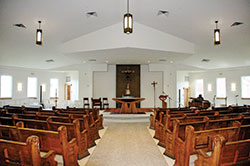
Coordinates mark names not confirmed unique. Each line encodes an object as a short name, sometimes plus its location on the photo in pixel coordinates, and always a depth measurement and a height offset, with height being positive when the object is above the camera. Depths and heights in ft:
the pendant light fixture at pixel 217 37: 15.21 +5.13
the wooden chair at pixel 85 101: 34.22 -2.49
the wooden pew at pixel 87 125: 11.28 -2.77
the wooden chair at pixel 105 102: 34.86 -2.70
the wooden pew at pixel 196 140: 7.97 -2.69
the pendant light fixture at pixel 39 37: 14.88 +5.00
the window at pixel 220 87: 39.29 +0.70
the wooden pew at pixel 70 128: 9.62 -2.34
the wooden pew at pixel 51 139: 7.52 -2.41
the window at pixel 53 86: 43.45 +1.23
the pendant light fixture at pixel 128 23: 11.98 +5.13
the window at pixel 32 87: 38.59 +0.86
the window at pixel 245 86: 35.17 +0.85
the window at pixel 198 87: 44.26 +0.94
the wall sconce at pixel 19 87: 35.96 +0.80
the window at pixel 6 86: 33.53 +0.95
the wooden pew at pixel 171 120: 11.55 -2.22
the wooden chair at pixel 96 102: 32.91 -2.41
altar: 27.58 -2.38
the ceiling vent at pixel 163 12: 18.62 +9.25
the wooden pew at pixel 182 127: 9.79 -2.39
